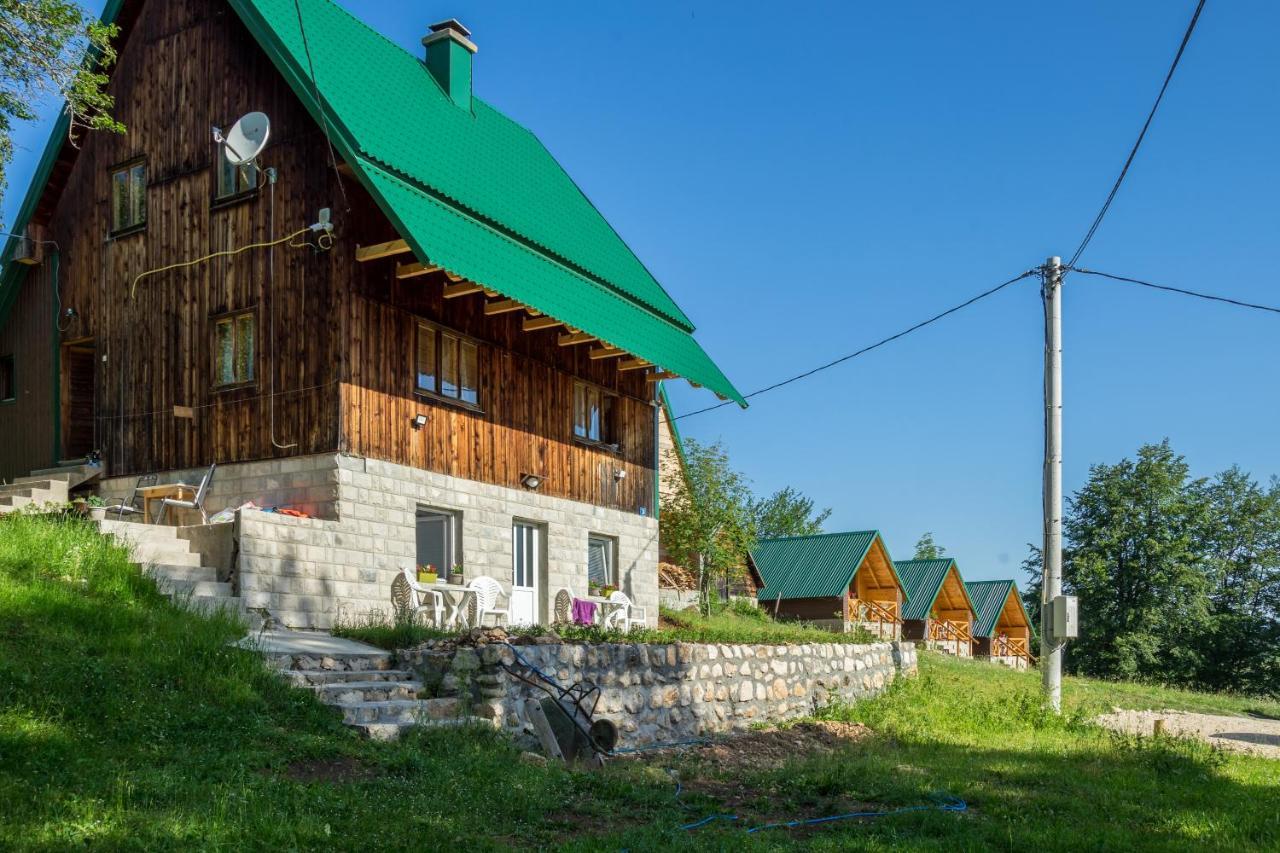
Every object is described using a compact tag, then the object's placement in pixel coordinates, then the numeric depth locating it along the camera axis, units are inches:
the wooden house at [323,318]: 641.6
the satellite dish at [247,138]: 658.8
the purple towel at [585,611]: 772.0
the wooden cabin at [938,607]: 1743.4
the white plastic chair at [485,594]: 618.8
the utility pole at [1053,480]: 698.8
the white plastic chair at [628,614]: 786.8
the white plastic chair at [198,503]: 642.8
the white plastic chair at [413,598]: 606.9
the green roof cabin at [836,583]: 1584.6
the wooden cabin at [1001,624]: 1983.3
